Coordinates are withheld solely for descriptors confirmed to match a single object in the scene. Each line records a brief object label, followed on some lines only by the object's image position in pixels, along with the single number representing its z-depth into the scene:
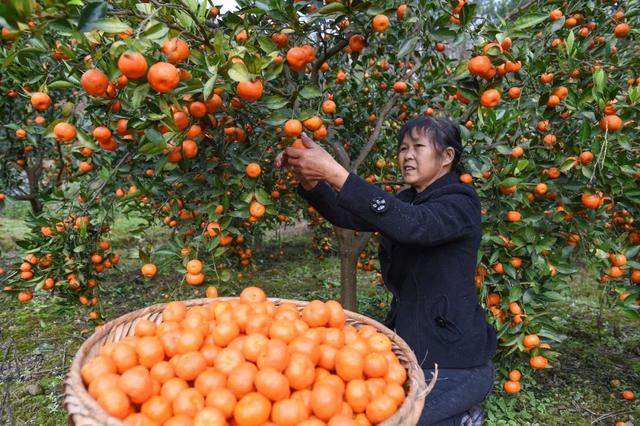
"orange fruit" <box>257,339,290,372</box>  1.38
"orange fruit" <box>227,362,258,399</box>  1.33
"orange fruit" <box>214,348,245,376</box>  1.42
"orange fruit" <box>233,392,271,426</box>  1.22
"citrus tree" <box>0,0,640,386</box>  1.47
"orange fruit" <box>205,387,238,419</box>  1.25
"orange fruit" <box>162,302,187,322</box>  1.74
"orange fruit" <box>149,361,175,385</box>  1.42
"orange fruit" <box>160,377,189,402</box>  1.33
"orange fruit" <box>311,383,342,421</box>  1.27
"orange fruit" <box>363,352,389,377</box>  1.47
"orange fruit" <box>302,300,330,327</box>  1.70
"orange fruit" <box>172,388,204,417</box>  1.25
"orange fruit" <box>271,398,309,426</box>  1.24
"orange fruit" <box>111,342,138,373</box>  1.43
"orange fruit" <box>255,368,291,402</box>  1.30
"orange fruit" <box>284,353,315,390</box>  1.37
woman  1.80
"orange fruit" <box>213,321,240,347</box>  1.58
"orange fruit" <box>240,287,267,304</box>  1.85
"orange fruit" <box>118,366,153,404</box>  1.29
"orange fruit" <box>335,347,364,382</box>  1.44
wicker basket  1.18
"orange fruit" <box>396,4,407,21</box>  1.94
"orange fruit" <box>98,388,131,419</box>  1.20
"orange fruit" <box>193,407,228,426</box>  1.17
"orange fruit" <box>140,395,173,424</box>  1.25
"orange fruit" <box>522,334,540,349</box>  2.54
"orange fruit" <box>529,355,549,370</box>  2.59
